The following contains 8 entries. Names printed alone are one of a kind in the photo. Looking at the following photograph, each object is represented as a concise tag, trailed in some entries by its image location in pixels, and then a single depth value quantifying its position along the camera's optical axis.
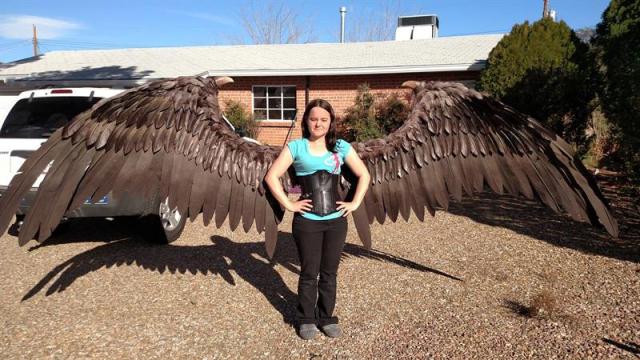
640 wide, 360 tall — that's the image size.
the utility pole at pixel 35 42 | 46.42
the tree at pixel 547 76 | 10.56
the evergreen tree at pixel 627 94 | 5.52
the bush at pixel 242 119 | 15.11
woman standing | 3.38
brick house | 14.10
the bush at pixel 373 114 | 13.84
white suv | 5.65
